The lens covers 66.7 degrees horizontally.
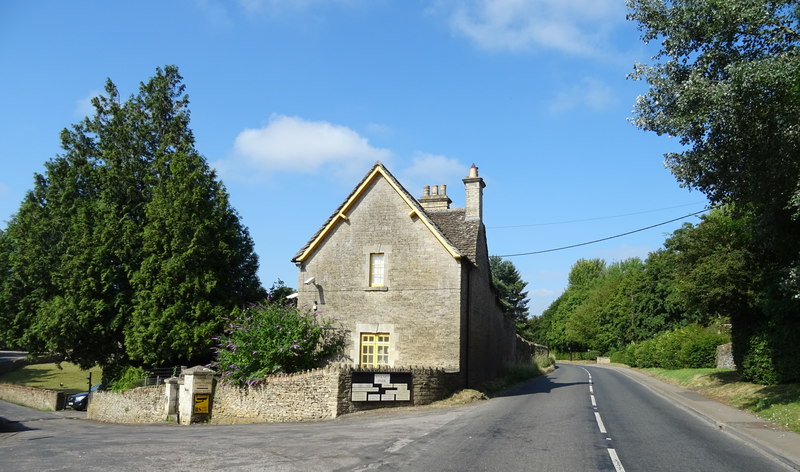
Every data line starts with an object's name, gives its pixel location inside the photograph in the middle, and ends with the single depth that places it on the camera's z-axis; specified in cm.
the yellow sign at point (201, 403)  2250
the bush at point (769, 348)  2038
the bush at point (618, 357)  6491
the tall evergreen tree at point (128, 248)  2992
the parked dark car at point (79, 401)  3900
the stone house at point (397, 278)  2444
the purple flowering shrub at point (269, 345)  2219
